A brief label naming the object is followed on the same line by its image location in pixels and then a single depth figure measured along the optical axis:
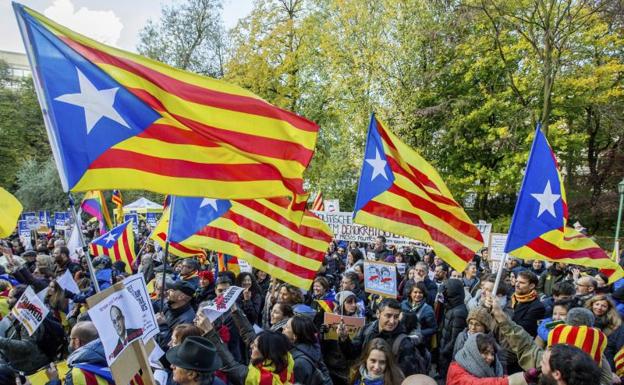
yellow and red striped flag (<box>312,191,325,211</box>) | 15.45
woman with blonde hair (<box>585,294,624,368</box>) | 5.15
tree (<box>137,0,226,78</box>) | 33.31
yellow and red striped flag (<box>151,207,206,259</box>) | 7.45
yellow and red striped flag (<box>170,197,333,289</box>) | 5.85
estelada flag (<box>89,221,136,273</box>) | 10.41
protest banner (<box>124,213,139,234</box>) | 18.91
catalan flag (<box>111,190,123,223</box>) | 15.64
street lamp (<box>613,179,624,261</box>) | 15.38
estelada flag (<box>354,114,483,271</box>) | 6.04
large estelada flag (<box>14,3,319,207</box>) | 3.62
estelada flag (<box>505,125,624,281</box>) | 5.77
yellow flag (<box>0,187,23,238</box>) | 5.88
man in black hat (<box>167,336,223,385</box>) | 3.27
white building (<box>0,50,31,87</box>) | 80.25
